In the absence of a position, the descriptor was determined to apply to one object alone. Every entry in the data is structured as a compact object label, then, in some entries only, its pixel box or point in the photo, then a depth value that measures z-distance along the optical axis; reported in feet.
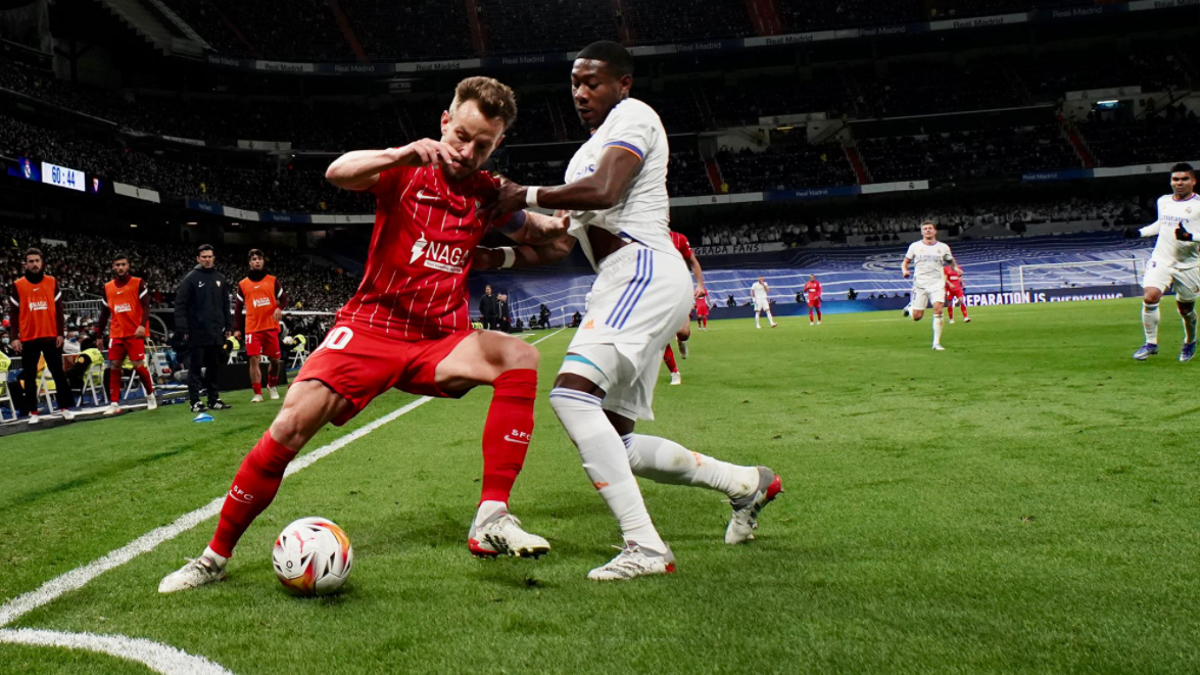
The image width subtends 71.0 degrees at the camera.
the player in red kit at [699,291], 36.76
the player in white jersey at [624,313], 10.91
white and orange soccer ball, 10.41
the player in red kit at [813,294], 95.33
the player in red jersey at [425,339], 11.41
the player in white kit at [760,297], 98.73
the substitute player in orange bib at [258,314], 42.93
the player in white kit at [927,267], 56.49
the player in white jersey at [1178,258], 34.78
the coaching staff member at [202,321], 38.45
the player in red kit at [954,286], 73.75
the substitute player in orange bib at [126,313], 39.91
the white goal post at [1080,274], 133.59
